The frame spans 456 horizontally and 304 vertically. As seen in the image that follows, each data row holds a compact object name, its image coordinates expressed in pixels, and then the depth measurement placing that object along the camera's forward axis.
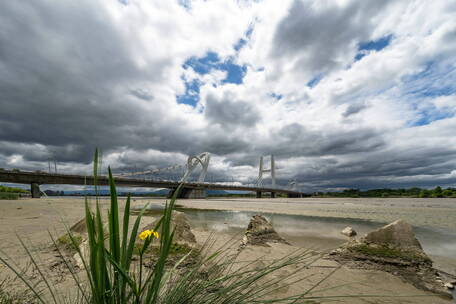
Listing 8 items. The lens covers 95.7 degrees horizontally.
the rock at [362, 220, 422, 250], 4.50
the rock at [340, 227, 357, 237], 7.83
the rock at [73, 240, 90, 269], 3.32
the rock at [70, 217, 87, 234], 5.23
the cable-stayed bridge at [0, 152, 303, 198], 37.41
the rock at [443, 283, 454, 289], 3.36
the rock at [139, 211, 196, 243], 4.67
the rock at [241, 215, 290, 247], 5.78
